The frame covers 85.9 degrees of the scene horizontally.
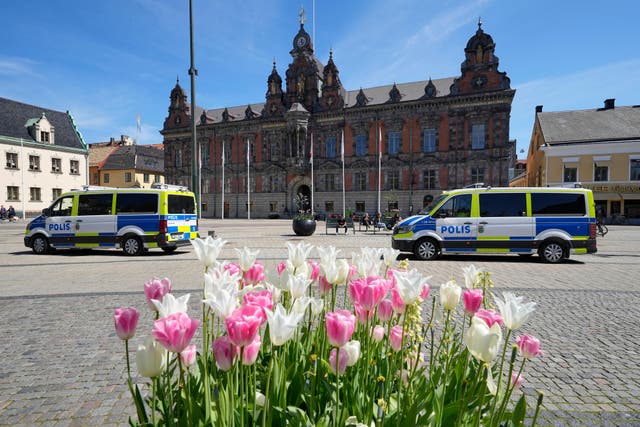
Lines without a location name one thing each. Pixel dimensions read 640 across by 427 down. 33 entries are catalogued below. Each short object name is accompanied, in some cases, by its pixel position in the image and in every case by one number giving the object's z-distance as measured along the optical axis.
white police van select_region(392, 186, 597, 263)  10.48
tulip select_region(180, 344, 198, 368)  1.56
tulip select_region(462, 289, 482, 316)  1.69
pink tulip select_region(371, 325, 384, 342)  1.83
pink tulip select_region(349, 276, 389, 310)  1.60
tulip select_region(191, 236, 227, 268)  1.92
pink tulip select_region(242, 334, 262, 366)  1.31
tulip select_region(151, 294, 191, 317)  1.30
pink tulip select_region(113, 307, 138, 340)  1.41
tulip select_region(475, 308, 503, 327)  1.59
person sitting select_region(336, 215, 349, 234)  20.87
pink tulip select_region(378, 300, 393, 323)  1.76
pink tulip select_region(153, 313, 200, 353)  1.17
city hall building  36.69
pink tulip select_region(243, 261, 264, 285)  2.12
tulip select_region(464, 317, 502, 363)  1.28
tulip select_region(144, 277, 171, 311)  1.67
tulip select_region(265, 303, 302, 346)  1.24
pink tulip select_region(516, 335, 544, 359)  1.47
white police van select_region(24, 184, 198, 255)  11.82
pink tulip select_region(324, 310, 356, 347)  1.34
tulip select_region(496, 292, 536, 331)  1.35
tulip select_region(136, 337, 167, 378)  1.26
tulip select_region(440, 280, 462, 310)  1.75
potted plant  18.44
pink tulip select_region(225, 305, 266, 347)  1.19
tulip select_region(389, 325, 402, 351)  1.70
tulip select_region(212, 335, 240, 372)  1.35
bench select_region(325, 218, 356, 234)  20.58
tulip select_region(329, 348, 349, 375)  1.49
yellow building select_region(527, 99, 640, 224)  32.28
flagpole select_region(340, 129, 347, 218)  40.12
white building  36.44
